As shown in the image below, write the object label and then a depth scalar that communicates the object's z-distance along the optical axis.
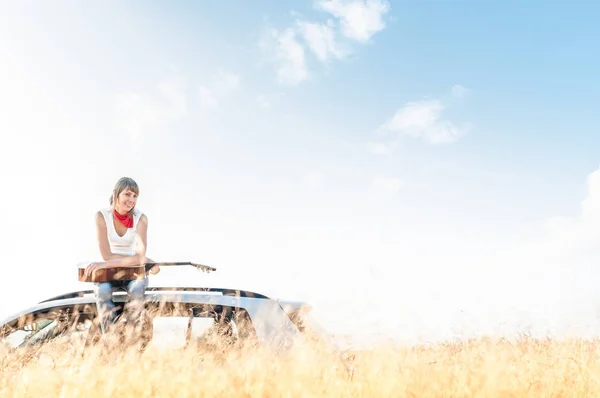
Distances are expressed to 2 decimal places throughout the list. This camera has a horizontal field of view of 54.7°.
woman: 4.72
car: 4.00
